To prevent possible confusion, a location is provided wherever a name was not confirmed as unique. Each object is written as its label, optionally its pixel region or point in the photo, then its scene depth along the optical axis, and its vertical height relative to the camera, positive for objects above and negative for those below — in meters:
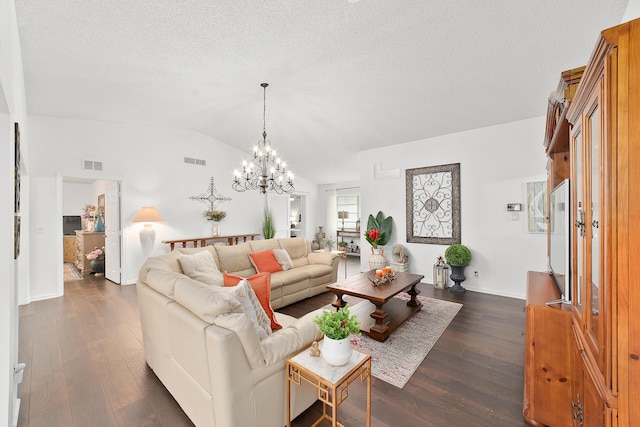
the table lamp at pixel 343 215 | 8.37 -0.06
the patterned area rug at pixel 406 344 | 2.30 -1.34
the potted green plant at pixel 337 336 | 1.49 -0.68
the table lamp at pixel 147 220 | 5.08 -0.10
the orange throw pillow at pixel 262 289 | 2.13 -0.60
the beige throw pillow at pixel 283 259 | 4.29 -0.72
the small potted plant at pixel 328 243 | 8.52 -0.94
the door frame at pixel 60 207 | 4.46 +0.14
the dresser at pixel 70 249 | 7.32 -0.91
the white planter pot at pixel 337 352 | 1.49 -0.76
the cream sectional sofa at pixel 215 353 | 1.42 -0.82
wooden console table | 5.56 -0.57
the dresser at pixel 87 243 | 6.09 -0.64
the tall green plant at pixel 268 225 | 6.98 -0.31
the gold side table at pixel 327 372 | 1.38 -0.85
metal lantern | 4.69 -1.08
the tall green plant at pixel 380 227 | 5.40 -0.30
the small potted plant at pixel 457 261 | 4.44 -0.80
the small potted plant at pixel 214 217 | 6.13 -0.06
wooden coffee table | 2.93 -1.12
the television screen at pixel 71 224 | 7.86 -0.25
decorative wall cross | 6.12 +0.40
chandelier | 3.60 +0.66
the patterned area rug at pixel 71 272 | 5.63 -1.28
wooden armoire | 0.79 -0.05
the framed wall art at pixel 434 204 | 4.76 +0.15
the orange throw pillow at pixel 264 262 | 4.10 -0.74
